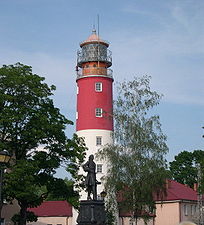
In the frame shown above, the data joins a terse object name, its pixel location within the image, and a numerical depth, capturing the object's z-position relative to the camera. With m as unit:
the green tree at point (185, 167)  73.88
